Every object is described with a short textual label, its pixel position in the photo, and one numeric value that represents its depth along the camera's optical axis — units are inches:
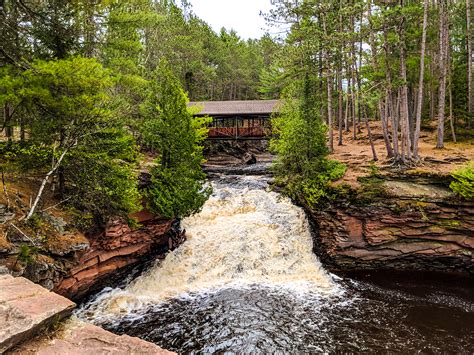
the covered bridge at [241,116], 1026.7
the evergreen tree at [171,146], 475.5
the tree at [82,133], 307.9
